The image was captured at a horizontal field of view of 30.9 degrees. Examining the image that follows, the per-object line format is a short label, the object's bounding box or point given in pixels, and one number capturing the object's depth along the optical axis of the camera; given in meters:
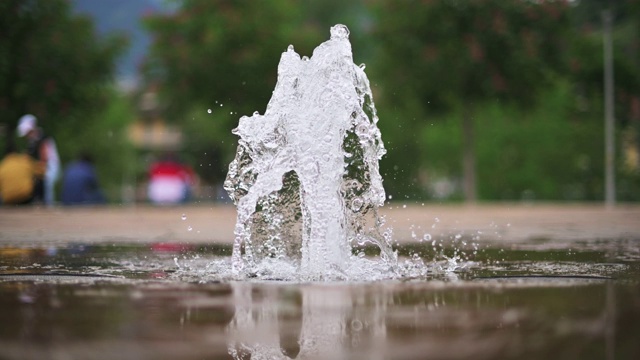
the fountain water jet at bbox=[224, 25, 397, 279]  9.06
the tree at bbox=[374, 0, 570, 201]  31.27
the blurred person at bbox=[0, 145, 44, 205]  18.75
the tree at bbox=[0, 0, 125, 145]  28.14
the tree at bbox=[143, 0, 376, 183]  34.75
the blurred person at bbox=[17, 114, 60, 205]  19.19
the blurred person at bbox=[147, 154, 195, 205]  27.25
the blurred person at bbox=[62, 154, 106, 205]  21.17
